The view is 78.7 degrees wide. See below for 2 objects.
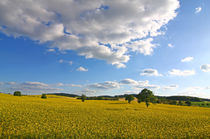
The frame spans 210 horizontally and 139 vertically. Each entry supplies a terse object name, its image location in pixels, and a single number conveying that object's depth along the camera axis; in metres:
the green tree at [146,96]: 54.88
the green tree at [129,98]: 92.50
